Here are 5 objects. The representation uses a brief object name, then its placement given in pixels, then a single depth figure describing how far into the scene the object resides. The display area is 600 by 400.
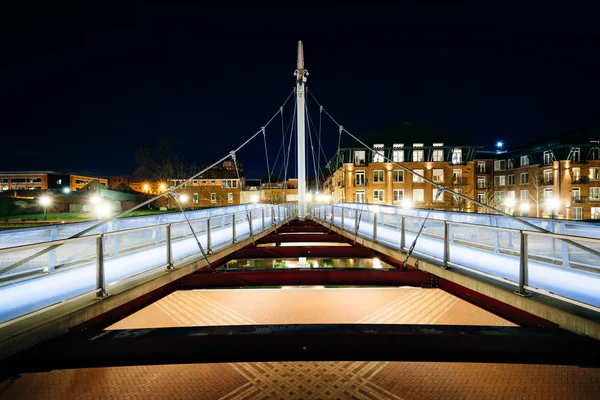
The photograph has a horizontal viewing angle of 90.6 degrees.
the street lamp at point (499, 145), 58.50
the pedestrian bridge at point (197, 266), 3.78
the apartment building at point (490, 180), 38.81
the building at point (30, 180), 100.56
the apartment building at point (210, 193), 46.91
